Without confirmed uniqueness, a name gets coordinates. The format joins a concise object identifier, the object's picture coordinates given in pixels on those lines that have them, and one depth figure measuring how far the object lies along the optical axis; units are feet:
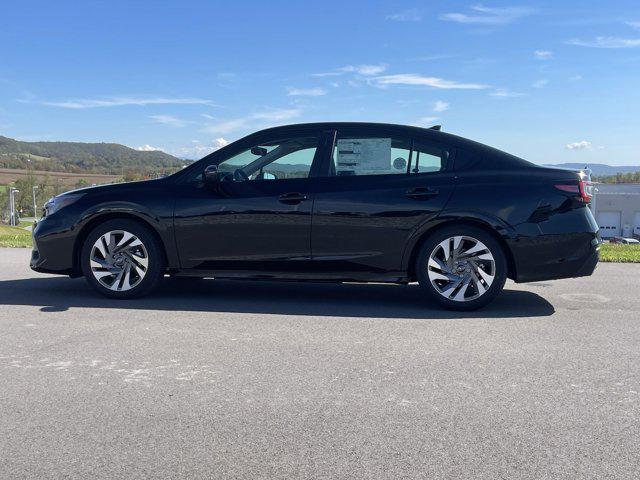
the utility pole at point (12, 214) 264.39
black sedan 18.19
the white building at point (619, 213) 306.96
